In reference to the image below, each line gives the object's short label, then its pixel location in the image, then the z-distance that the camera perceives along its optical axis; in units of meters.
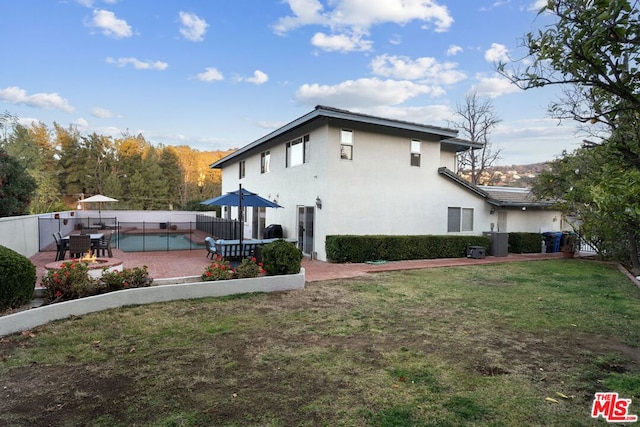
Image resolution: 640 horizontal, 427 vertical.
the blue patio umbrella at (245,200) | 11.98
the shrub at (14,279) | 5.46
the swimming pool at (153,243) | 15.34
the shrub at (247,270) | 7.84
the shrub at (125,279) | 6.59
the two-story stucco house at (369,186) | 12.37
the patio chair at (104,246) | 11.76
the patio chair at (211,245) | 11.12
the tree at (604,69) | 2.59
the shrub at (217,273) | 7.59
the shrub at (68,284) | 6.18
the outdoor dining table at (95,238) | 11.71
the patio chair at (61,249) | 10.92
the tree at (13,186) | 11.56
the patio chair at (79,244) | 10.24
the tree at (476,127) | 30.27
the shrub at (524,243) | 16.25
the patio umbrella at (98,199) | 18.76
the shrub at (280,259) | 8.12
